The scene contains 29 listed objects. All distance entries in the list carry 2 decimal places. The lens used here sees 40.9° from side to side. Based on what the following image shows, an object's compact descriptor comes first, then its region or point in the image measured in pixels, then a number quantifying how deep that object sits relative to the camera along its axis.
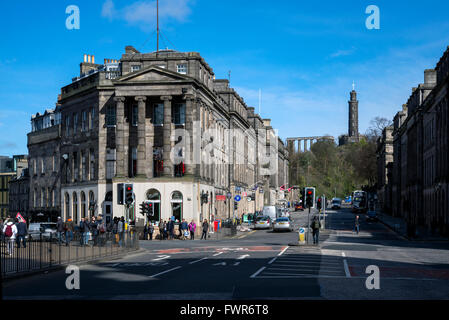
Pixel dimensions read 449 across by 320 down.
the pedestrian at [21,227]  29.70
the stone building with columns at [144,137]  55.69
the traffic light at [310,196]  36.91
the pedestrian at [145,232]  51.56
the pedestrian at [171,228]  50.47
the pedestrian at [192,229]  49.91
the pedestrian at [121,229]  33.69
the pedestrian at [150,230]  51.25
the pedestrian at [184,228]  50.06
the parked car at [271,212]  73.31
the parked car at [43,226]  47.50
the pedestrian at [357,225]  54.82
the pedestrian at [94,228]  32.53
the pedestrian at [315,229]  37.00
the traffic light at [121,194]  32.94
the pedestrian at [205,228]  49.39
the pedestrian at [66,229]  29.01
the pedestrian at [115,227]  34.08
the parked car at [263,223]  65.50
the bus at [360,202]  110.99
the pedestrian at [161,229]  50.48
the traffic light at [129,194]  32.91
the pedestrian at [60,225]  38.80
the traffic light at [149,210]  44.99
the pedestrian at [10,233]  22.58
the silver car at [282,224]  58.72
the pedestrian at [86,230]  34.25
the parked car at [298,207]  125.99
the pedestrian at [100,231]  32.35
